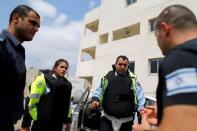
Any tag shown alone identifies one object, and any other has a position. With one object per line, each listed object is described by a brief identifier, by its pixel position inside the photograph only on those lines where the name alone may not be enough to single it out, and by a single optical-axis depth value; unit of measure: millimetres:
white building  9350
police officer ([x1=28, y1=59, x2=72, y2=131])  2220
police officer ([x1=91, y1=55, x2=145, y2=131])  2369
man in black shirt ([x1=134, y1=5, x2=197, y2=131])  664
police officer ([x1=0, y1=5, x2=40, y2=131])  1206
